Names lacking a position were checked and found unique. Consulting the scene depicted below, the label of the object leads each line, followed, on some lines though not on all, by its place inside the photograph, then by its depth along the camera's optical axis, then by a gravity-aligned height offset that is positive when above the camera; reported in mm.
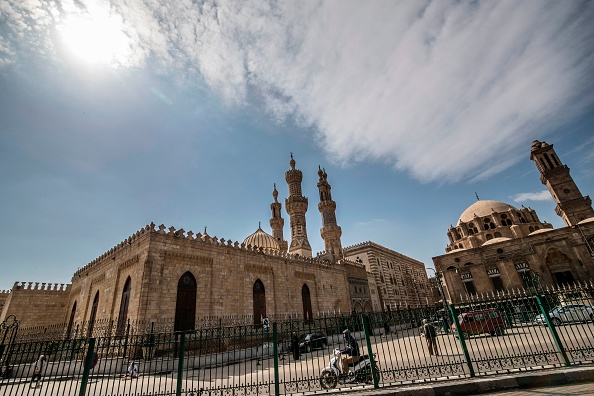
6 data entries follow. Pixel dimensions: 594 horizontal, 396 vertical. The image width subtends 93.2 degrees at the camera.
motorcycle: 6641 -1082
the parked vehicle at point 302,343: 14370 -690
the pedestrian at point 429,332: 9214 -478
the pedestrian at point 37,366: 10778 -363
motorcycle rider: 7125 -685
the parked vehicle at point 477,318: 12017 -244
